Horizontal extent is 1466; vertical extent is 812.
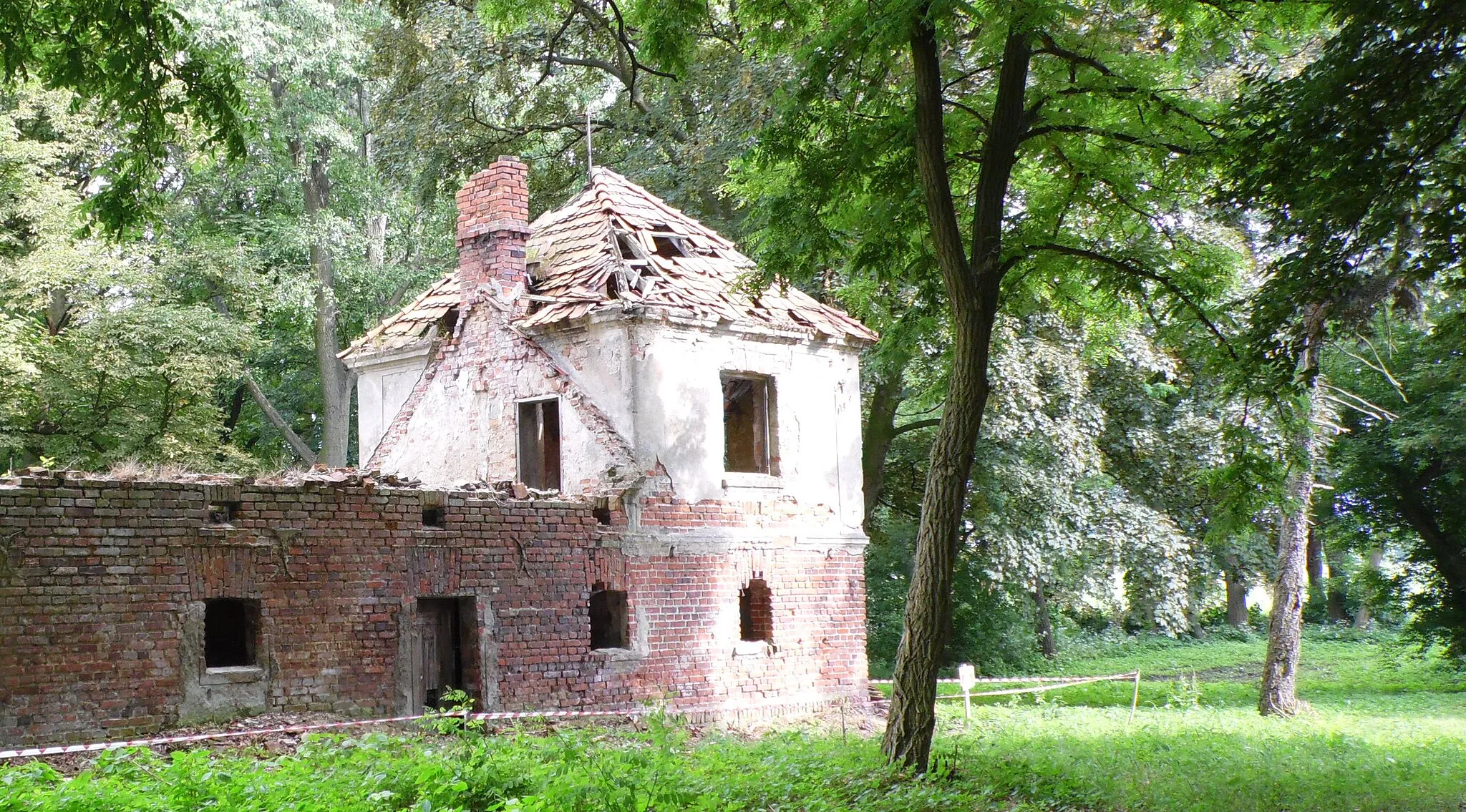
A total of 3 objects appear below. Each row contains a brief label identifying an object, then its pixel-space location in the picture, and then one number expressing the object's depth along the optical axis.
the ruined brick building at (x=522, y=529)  11.73
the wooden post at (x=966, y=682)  19.01
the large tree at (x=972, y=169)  11.25
